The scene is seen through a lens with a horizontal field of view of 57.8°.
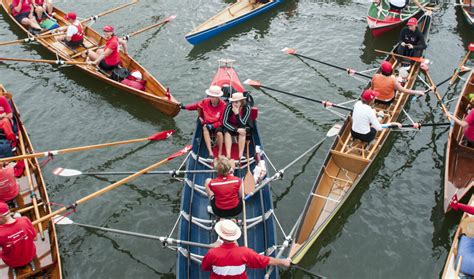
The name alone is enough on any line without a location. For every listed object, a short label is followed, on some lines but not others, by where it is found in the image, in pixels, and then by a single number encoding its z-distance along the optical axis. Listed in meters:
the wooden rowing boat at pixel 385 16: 20.75
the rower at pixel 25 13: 20.50
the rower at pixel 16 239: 8.57
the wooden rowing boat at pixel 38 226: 9.69
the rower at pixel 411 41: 17.56
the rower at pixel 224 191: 9.58
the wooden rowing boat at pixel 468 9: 21.65
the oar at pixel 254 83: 16.60
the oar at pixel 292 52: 18.80
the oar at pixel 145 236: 9.05
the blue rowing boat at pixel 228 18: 20.97
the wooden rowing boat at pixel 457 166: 11.94
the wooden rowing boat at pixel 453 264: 9.45
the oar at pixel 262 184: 11.08
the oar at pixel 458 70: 16.48
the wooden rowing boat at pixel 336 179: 10.71
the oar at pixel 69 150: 11.15
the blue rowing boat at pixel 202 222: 9.64
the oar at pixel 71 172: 11.77
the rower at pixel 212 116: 12.85
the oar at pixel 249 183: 11.28
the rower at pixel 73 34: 18.83
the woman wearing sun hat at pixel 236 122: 12.77
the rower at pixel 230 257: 7.60
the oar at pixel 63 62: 16.90
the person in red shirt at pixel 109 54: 16.81
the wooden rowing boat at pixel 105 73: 15.69
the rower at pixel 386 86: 14.29
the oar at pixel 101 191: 9.65
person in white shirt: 12.47
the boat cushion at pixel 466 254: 9.48
